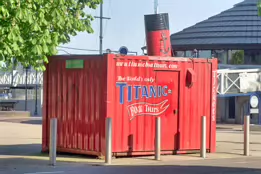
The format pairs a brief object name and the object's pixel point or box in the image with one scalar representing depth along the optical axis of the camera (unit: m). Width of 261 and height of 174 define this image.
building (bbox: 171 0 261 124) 48.50
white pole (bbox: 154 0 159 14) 24.85
